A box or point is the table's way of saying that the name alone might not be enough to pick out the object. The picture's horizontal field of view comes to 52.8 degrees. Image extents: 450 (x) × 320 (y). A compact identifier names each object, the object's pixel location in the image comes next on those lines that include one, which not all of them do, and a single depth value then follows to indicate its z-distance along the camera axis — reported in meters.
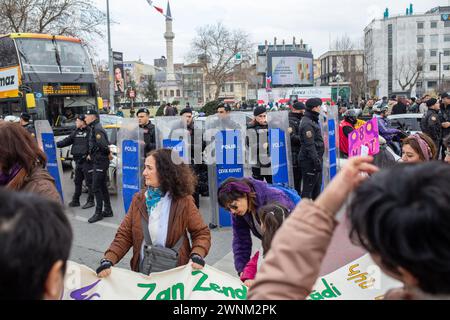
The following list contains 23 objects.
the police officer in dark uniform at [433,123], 9.45
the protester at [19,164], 2.57
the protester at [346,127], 7.78
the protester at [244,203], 3.23
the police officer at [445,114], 9.59
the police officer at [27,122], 9.80
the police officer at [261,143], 7.14
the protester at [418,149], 4.01
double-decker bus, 12.91
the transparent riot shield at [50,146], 7.75
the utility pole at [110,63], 25.66
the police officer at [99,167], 7.55
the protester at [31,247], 1.05
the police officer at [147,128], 7.53
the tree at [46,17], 22.30
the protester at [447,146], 4.13
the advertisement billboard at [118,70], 27.25
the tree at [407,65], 76.50
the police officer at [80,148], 8.02
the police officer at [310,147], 6.99
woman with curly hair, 3.17
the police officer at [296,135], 7.62
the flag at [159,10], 32.81
